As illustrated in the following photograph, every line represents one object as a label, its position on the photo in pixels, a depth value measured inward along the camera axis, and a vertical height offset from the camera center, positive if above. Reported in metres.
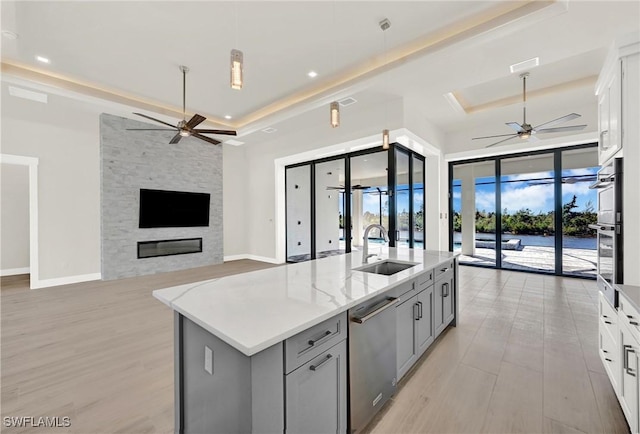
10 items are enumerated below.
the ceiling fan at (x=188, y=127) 4.08 +1.47
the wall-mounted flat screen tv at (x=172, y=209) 5.91 +0.22
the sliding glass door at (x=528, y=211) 5.21 +0.12
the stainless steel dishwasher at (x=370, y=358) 1.48 -0.86
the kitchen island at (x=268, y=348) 1.04 -0.59
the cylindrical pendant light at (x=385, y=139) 2.96 +0.88
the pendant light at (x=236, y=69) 1.77 +0.99
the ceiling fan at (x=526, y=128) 3.86 +1.36
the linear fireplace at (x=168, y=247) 5.90 -0.70
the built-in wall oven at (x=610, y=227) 1.83 -0.08
